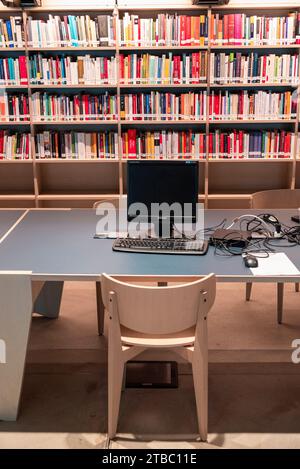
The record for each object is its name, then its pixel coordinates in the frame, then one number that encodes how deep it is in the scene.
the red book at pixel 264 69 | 4.26
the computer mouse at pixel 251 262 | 2.09
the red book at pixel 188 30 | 4.18
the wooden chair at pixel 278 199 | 3.36
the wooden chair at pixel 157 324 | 1.87
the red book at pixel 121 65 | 4.28
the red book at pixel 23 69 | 4.29
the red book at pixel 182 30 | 4.17
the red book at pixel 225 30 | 4.16
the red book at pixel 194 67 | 4.26
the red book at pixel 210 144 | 4.46
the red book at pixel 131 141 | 4.48
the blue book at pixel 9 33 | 4.23
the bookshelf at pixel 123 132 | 4.30
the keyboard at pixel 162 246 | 2.30
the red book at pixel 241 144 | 4.45
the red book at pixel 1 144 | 4.52
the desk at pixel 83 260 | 2.05
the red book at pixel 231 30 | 4.16
